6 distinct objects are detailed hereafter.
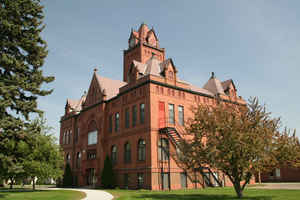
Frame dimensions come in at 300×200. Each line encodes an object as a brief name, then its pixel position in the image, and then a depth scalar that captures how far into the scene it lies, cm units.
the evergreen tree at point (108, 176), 3472
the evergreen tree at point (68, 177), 4484
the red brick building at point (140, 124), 3175
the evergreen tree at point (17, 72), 2192
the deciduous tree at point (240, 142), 1850
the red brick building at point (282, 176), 4628
